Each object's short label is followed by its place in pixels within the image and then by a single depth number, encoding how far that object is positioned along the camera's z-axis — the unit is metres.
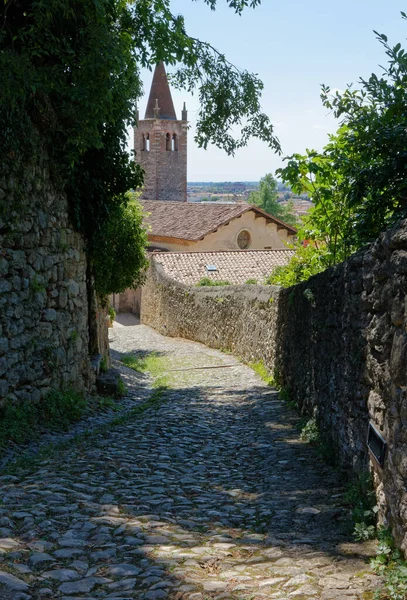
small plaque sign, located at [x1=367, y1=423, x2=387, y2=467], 4.40
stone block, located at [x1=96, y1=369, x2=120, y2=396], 11.84
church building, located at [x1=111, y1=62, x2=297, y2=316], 35.25
